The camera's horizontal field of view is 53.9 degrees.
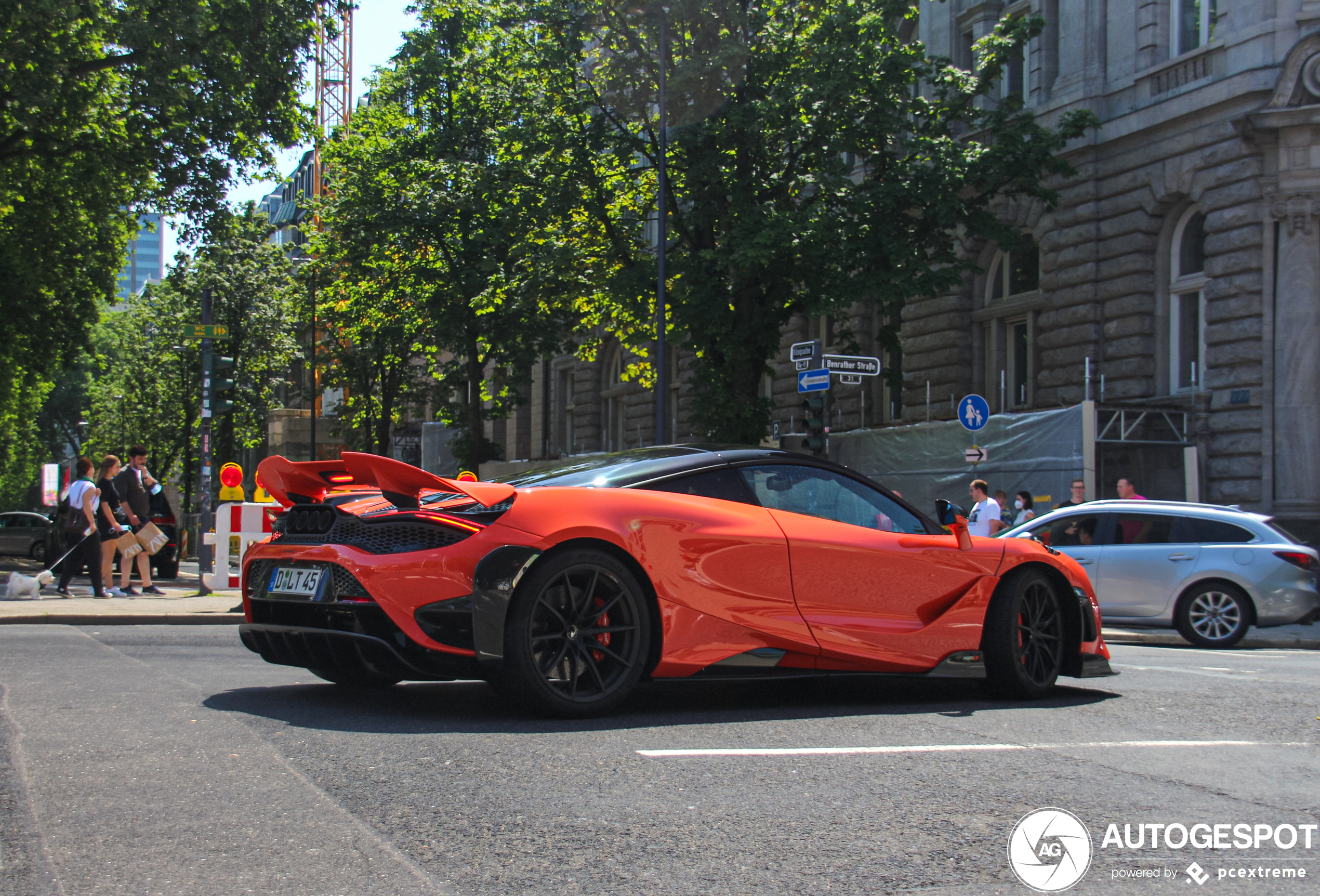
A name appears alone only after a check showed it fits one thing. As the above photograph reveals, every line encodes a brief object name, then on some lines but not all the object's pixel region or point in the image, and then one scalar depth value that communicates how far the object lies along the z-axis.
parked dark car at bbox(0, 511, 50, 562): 42.00
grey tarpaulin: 21.80
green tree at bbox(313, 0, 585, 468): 28.66
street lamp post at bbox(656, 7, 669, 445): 23.14
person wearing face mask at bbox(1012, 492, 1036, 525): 20.66
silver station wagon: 13.66
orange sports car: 5.32
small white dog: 14.17
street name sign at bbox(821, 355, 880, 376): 16.94
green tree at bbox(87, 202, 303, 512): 47.12
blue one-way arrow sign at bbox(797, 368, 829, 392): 16.89
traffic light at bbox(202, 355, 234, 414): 18.05
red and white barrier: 15.10
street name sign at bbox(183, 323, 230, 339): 19.86
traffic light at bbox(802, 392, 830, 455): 17.33
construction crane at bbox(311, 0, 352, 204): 90.06
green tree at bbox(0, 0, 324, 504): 21.47
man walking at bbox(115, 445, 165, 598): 16.23
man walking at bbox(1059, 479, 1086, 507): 18.36
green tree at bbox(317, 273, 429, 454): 35.34
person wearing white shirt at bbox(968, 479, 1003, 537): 16.94
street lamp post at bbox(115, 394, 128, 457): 66.56
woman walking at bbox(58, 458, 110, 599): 15.45
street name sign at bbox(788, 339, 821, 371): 17.02
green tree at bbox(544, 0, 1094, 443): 21.80
